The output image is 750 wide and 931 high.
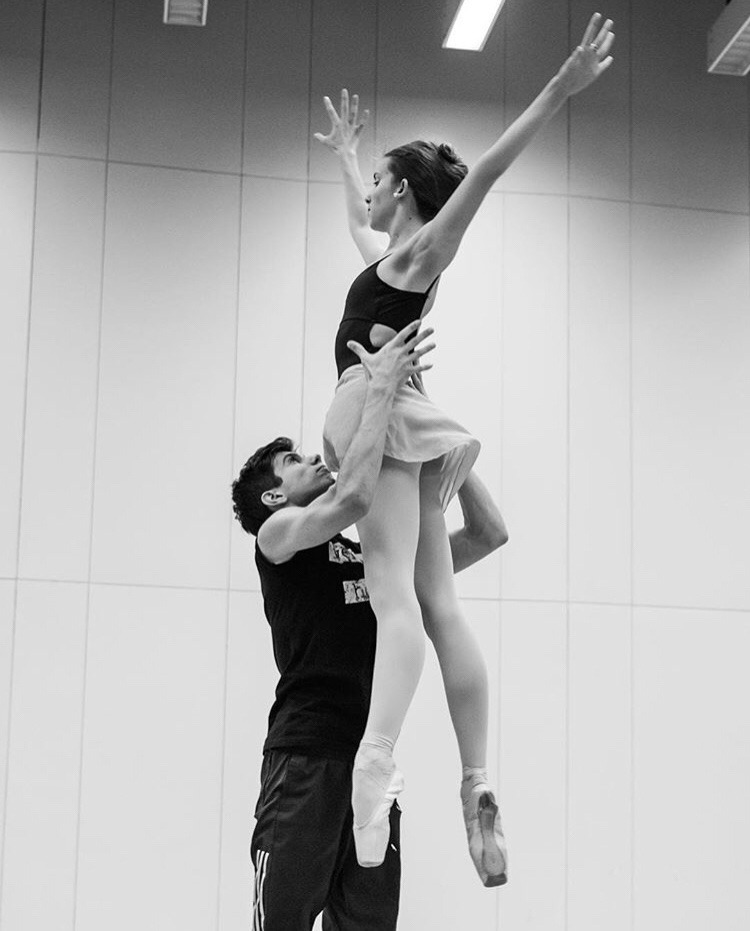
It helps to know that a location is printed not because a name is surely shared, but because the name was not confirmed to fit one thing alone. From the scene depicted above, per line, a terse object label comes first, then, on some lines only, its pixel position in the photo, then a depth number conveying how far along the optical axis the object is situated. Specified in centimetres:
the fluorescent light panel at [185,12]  630
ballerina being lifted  364
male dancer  412
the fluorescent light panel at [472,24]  651
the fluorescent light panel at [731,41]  678
